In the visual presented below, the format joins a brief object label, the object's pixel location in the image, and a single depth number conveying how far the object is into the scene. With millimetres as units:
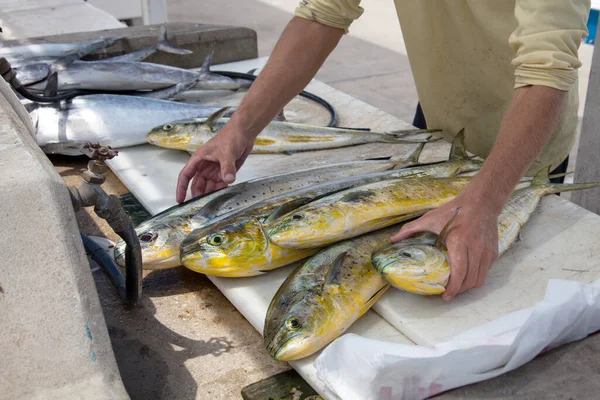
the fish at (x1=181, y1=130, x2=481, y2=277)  1913
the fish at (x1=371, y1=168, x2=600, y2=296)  1735
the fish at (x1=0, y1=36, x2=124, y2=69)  3658
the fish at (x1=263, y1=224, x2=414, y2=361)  1650
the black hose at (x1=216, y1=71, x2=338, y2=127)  3268
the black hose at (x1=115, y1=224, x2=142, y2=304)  1798
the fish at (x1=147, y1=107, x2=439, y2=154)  2828
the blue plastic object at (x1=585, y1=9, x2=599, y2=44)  8211
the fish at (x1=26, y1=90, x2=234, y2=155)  2889
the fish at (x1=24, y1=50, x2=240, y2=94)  3389
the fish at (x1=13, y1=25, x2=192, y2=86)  3377
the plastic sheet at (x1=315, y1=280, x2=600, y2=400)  1509
